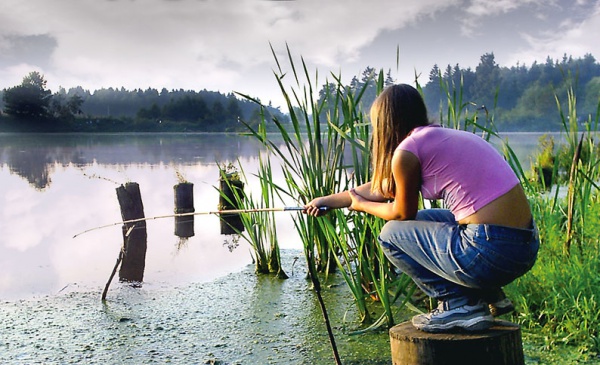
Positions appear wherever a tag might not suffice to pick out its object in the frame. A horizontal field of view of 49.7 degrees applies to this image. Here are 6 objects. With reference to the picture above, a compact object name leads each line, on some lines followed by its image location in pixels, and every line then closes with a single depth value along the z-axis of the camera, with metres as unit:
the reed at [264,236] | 4.71
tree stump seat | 2.07
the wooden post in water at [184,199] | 9.46
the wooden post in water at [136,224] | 6.53
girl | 2.09
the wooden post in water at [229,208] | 8.48
